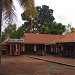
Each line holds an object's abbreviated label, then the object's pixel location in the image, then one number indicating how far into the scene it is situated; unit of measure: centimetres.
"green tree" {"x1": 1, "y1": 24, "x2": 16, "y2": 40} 2682
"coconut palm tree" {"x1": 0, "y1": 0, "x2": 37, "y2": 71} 504
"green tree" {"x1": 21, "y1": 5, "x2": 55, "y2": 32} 2856
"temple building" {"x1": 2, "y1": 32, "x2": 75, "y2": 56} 1587
